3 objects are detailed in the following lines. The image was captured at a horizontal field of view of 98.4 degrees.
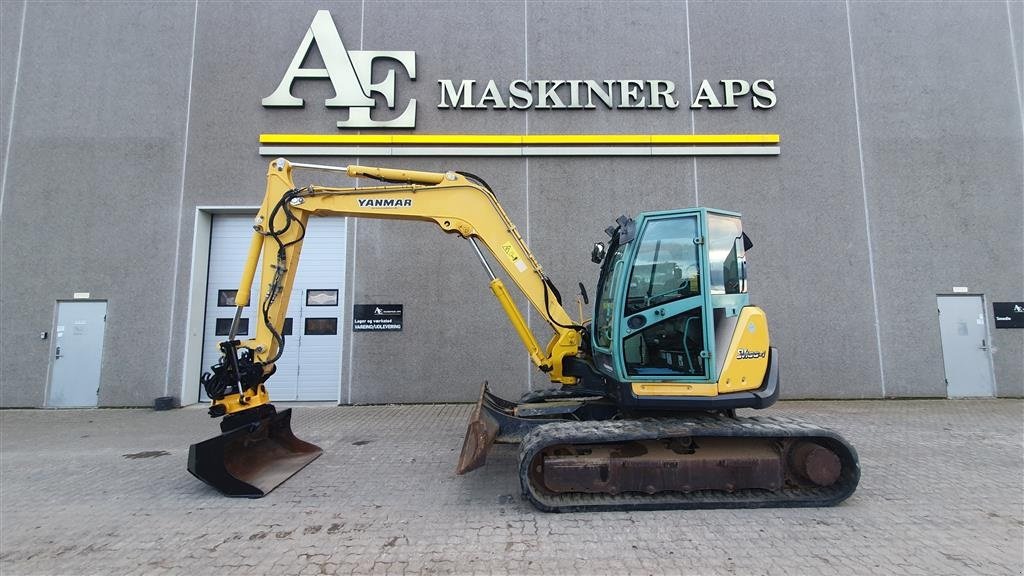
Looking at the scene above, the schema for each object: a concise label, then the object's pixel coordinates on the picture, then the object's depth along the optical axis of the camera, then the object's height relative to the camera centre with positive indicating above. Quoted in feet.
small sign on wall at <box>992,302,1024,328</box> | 30.81 +1.03
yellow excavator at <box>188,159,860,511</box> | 13.05 -1.55
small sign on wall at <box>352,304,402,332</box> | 30.07 +1.03
